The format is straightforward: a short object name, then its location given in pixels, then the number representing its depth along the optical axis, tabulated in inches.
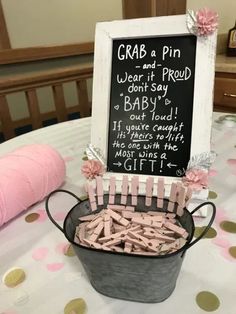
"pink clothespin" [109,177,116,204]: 20.6
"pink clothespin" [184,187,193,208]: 19.1
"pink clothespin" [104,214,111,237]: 17.9
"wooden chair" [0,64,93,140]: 57.2
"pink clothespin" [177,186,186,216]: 18.8
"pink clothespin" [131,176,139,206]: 20.3
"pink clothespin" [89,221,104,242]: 17.4
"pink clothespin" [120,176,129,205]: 20.6
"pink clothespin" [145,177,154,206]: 20.1
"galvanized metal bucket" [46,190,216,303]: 14.9
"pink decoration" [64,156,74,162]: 36.0
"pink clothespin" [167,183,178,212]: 19.2
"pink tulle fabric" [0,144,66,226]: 24.4
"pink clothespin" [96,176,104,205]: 20.6
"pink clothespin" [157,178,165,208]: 20.0
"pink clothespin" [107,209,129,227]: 18.8
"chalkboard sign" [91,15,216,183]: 23.9
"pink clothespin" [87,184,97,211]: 20.2
